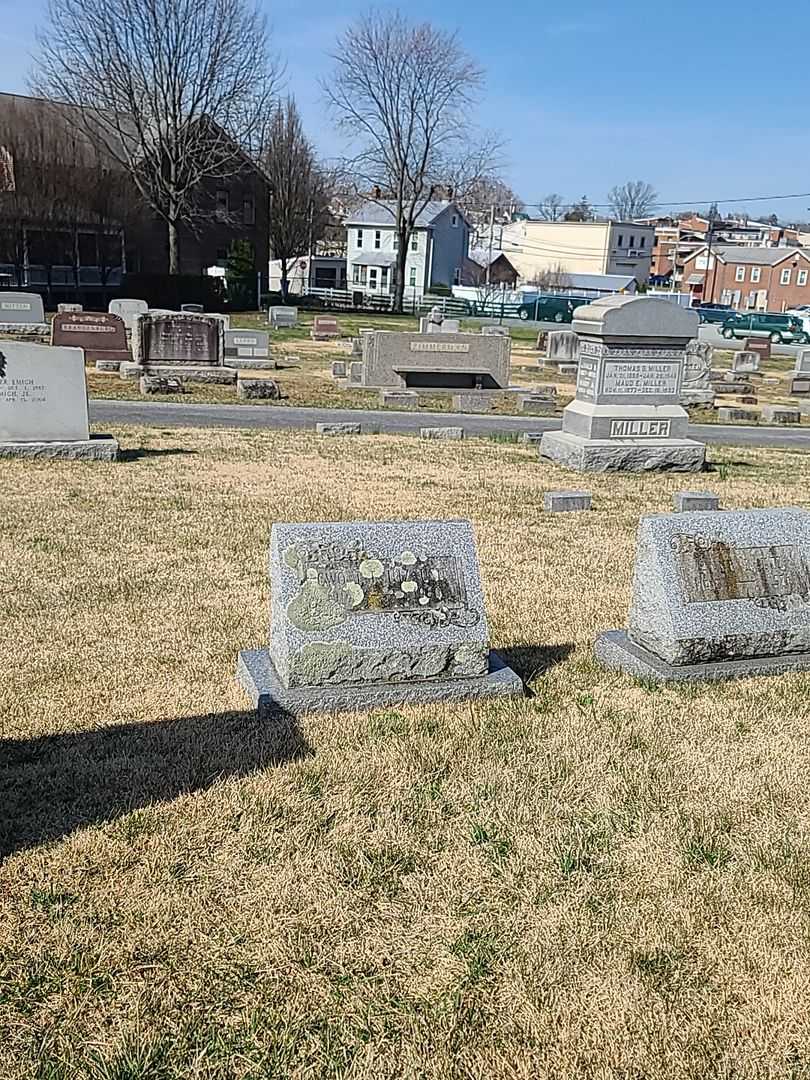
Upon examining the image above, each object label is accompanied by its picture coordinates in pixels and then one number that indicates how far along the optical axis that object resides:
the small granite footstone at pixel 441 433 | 14.49
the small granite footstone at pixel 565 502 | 9.26
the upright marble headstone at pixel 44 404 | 10.24
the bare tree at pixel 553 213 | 123.00
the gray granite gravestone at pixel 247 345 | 24.37
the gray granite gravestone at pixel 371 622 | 4.40
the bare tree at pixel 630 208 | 123.69
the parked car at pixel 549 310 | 51.16
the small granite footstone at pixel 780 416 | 19.73
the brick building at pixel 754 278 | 76.44
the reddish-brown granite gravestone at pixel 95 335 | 21.00
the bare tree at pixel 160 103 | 39.19
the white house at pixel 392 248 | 70.44
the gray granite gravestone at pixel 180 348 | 19.88
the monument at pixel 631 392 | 11.53
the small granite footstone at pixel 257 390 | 18.11
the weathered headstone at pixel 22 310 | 28.22
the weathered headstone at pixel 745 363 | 29.03
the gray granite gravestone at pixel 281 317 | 37.12
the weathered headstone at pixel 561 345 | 29.53
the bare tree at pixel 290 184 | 57.72
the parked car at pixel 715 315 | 54.94
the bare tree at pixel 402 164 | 51.09
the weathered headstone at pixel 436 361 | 20.66
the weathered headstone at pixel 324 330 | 33.44
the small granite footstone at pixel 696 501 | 8.94
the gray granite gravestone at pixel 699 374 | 21.44
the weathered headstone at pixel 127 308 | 27.19
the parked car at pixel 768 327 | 47.09
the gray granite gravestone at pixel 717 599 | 4.95
